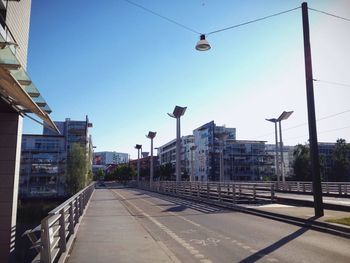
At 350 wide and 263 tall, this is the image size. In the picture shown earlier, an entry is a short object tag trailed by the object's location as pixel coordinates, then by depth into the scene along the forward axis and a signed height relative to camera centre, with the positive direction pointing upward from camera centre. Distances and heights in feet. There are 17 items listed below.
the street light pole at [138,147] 265.44 +24.21
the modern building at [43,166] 270.77 +11.75
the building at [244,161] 406.93 +21.99
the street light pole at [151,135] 203.72 +25.22
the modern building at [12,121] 36.04 +6.67
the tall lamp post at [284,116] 159.12 +27.68
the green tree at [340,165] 275.39 +11.35
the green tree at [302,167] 274.77 +10.05
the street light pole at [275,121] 163.33 +25.99
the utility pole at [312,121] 48.11 +8.09
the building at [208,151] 393.29 +32.00
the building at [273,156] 428.56 +31.97
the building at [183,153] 457.68 +36.70
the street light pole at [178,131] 133.61 +18.71
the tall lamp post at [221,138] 207.14 +23.95
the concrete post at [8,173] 40.63 +0.93
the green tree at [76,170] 226.38 +6.74
